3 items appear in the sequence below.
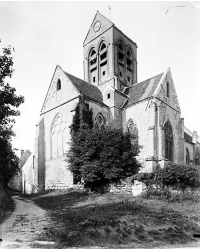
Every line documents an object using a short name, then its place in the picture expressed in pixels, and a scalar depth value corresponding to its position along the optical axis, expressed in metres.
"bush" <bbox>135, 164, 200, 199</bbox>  18.67
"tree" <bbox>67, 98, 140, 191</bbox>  19.94
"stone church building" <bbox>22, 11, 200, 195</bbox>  25.73
